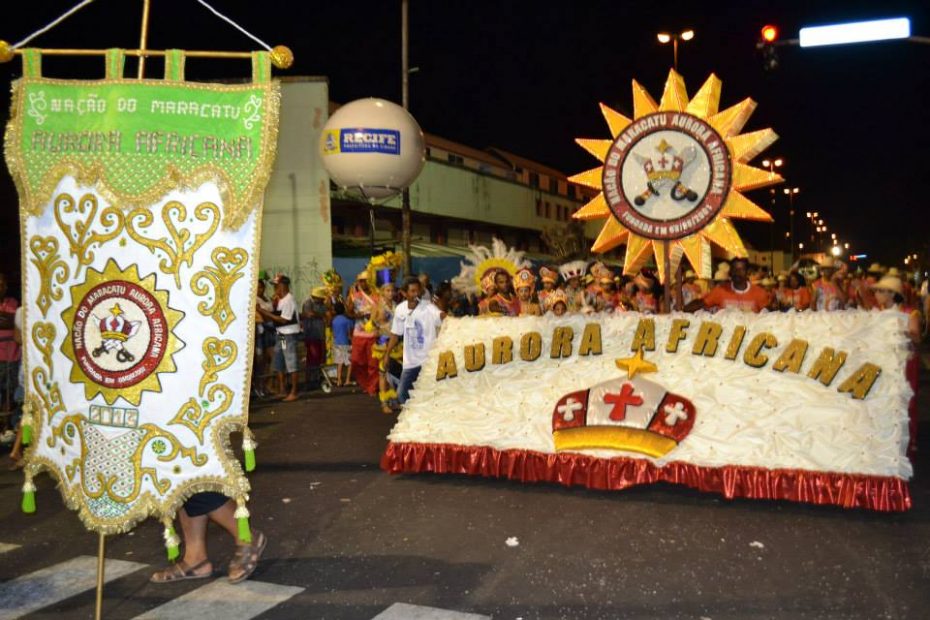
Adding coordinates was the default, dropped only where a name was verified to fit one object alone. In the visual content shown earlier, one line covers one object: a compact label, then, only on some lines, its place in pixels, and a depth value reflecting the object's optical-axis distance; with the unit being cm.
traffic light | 1410
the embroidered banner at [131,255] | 395
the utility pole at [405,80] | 1992
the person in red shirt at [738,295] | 770
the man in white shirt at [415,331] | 941
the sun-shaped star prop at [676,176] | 689
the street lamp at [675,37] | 1973
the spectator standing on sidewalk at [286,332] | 1263
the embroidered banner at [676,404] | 606
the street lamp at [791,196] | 4925
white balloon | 1039
